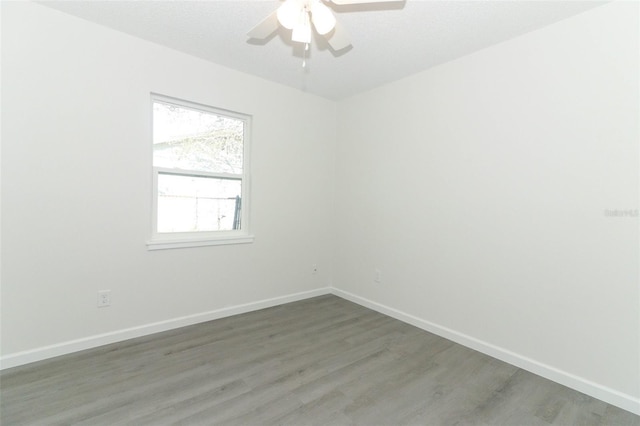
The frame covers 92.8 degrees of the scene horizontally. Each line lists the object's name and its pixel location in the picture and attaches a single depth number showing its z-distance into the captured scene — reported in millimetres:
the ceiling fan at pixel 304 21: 1650
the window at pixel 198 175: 2879
